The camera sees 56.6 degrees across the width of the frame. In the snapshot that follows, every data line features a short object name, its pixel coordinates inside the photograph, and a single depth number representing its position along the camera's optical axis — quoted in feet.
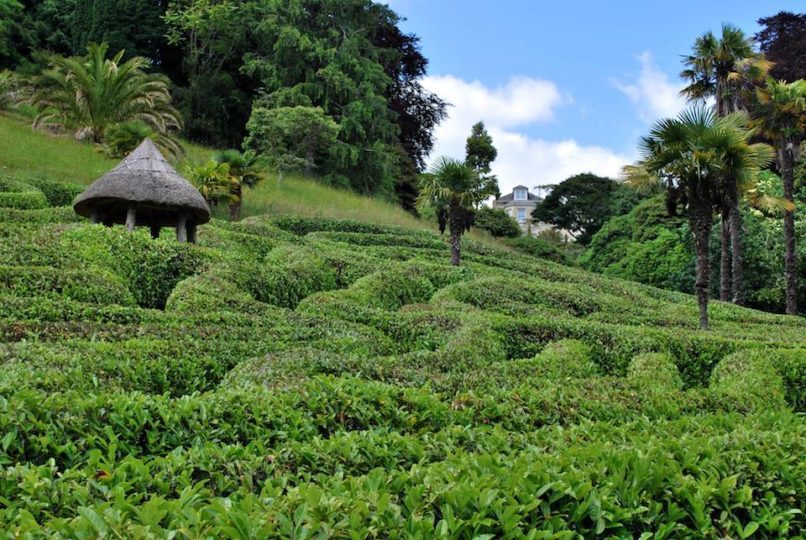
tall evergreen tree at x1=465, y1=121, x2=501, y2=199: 142.82
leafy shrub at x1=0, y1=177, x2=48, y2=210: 48.70
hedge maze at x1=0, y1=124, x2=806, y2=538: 10.94
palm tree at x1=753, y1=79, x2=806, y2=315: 65.10
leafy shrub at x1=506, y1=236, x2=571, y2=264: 106.11
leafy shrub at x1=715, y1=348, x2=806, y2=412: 26.16
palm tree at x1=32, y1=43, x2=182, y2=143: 83.15
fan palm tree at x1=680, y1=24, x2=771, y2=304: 70.38
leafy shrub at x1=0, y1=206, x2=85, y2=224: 43.42
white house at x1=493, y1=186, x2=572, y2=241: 251.60
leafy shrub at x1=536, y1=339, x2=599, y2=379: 25.50
